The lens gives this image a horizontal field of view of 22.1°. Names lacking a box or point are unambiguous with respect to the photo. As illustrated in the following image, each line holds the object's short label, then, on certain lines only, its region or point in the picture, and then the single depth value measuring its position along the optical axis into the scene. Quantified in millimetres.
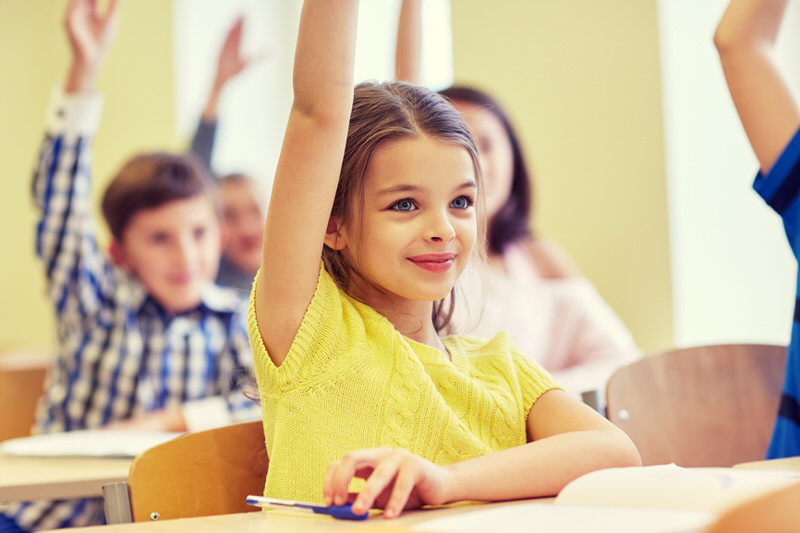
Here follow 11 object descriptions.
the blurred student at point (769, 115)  1828
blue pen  1425
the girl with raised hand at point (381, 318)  1554
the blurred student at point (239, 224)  3987
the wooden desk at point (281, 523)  1398
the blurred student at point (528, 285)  2881
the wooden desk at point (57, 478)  1776
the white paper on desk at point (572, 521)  1337
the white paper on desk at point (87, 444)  1968
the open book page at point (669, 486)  1396
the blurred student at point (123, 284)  2662
